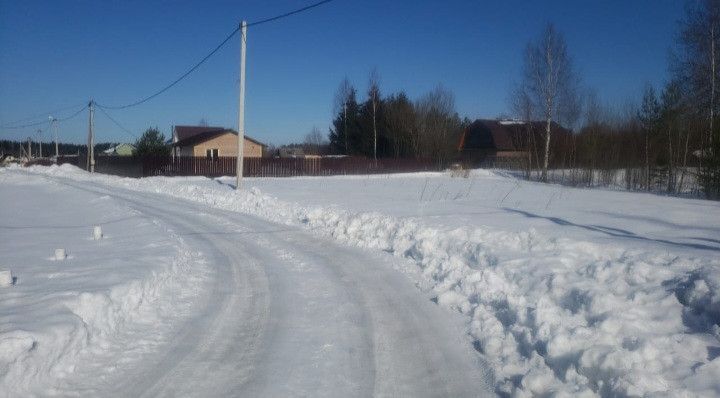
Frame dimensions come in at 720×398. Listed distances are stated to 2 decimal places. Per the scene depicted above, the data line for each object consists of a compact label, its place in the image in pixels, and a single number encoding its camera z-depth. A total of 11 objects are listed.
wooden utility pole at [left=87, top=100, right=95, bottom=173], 46.36
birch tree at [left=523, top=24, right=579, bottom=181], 39.56
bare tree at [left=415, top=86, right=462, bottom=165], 58.31
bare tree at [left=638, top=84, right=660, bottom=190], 32.12
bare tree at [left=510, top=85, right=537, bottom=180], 41.88
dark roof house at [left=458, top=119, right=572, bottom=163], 64.12
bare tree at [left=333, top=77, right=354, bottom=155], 62.26
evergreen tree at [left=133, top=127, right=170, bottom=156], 49.38
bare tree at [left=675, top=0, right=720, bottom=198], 25.12
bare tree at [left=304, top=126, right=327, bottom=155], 94.87
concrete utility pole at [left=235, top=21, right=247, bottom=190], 23.92
